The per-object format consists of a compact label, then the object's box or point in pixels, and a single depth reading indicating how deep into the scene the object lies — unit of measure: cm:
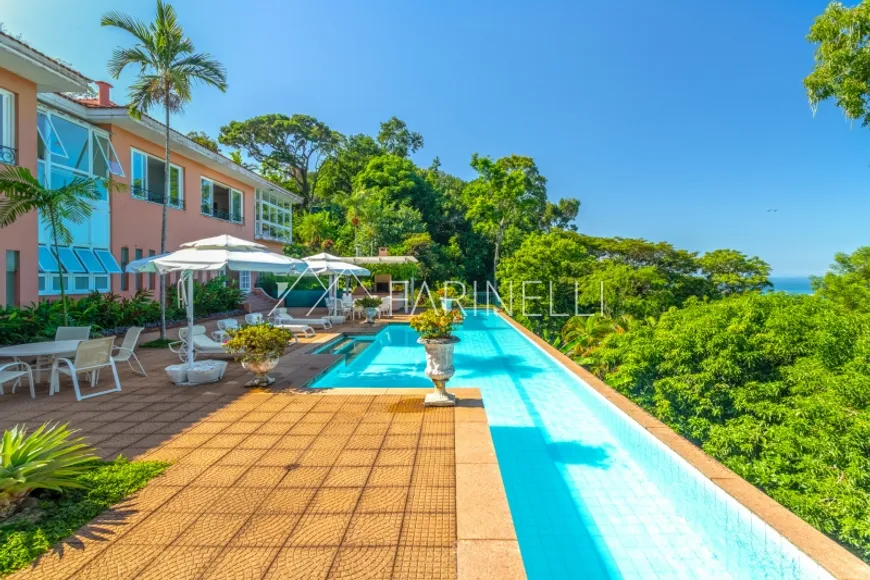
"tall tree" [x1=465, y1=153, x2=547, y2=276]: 3036
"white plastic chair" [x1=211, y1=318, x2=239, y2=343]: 1081
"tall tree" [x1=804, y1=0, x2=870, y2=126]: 873
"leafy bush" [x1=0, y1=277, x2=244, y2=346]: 927
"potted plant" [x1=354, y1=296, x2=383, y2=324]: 1773
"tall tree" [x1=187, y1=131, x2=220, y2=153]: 3973
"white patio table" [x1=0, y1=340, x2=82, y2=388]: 647
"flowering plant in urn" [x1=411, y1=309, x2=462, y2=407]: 596
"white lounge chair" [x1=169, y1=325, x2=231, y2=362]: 891
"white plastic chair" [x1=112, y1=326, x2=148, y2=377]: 759
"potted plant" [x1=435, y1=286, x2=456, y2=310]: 2387
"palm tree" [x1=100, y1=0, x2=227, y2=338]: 1135
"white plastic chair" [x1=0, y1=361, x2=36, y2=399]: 576
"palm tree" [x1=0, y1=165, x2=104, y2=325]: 852
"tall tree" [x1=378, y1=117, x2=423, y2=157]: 4759
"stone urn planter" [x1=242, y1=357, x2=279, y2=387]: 698
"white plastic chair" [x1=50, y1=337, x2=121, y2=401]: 634
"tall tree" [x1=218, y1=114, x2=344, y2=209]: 4191
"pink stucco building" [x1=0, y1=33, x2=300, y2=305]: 1049
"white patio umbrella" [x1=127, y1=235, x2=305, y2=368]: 702
